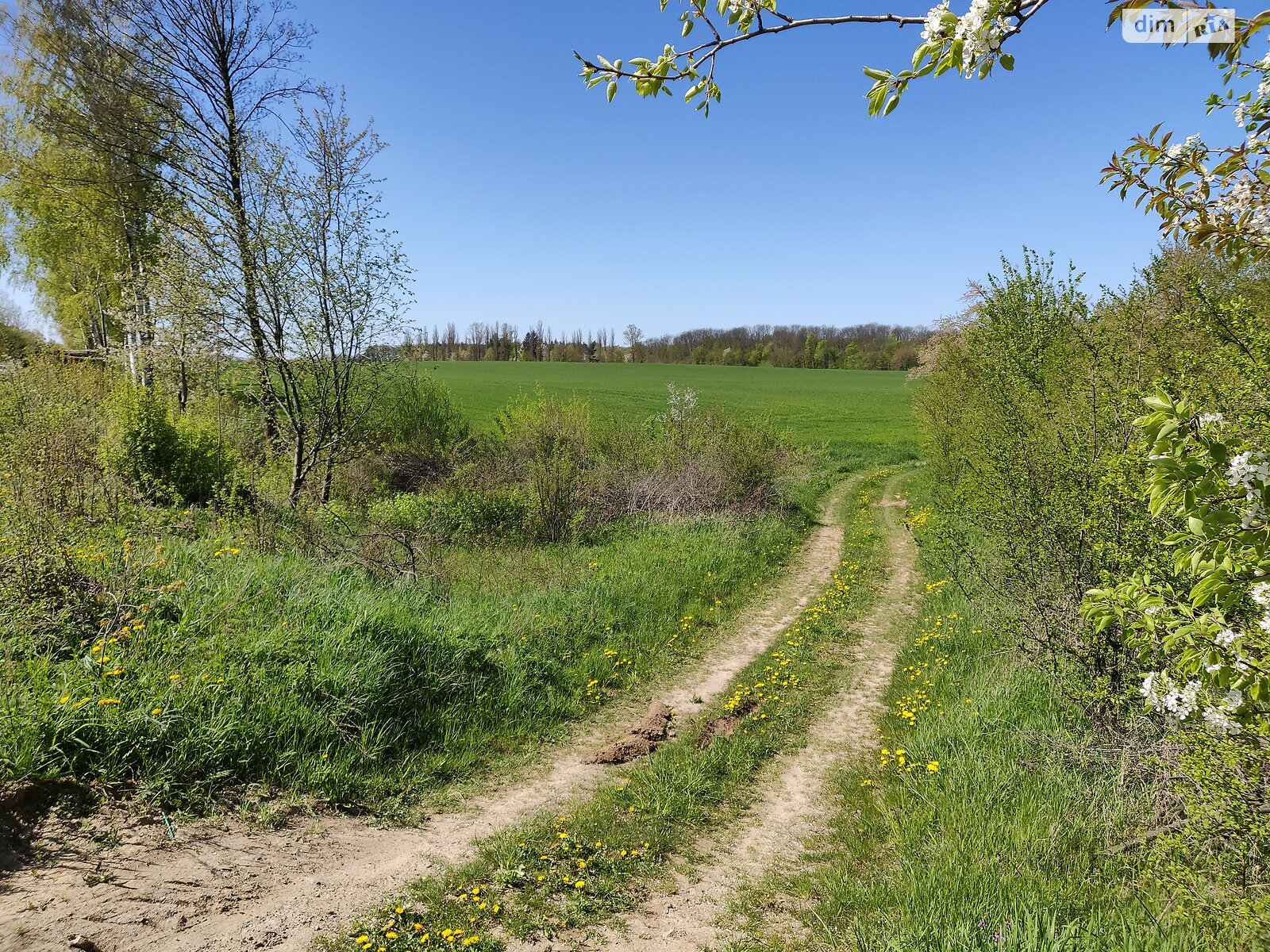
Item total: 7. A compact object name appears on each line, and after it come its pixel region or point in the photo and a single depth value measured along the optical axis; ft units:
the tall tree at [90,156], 42.60
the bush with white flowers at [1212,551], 5.86
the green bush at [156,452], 33.17
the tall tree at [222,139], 39.32
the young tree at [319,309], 39.60
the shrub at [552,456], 43.27
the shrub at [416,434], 59.52
